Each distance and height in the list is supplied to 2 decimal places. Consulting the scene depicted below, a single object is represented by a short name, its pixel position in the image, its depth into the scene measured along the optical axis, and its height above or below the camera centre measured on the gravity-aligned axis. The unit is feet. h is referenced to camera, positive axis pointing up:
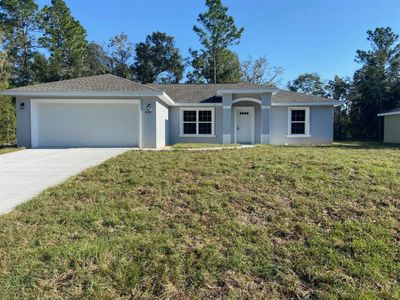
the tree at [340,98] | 97.66 +13.70
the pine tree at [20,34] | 93.40 +32.32
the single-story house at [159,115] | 43.21 +3.20
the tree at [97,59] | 112.88 +29.57
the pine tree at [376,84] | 90.74 +16.21
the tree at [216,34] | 104.05 +36.02
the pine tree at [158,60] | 117.19 +29.69
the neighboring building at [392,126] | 64.18 +2.11
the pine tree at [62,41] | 98.94 +31.94
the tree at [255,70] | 125.29 +28.11
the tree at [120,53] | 119.24 +33.12
